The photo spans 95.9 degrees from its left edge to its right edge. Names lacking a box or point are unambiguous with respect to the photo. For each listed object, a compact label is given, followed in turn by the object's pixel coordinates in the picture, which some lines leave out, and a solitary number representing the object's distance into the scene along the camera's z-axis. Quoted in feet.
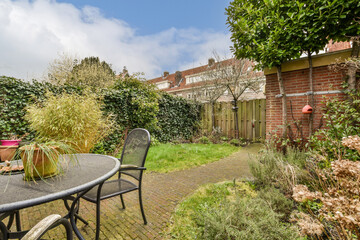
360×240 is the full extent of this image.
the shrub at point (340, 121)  8.90
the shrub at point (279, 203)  6.61
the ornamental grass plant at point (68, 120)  12.66
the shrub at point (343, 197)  2.79
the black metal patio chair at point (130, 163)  5.86
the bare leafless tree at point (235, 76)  26.43
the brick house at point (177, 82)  72.35
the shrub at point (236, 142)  23.88
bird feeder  11.51
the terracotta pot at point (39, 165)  3.90
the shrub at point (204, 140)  25.89
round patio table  3.06
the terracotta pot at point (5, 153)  12.34
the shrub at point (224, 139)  26.21
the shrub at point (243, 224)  4.40
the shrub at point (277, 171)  8.09
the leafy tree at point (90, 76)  37.16
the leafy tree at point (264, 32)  10.60
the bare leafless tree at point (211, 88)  29.43
